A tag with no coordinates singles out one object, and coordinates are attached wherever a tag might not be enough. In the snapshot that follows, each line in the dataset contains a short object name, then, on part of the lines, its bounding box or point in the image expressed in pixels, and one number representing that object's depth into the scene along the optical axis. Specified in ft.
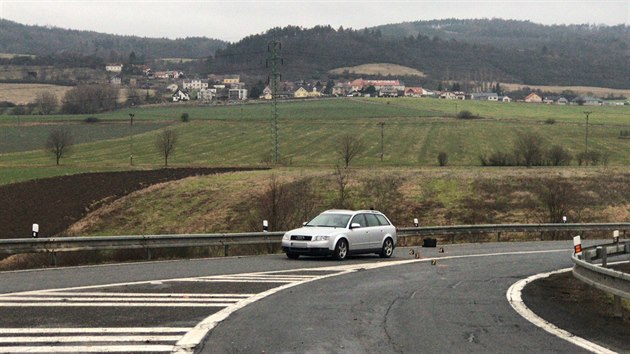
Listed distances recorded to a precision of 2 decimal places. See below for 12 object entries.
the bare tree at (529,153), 257.34
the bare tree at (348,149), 270.87
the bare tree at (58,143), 284.82
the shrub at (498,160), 262.06
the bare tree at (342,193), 159.10
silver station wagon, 78.12
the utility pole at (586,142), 295.17
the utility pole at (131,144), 284.18
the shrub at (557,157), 258.57
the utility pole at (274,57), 237.29
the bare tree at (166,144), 283.18
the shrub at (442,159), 265.34
